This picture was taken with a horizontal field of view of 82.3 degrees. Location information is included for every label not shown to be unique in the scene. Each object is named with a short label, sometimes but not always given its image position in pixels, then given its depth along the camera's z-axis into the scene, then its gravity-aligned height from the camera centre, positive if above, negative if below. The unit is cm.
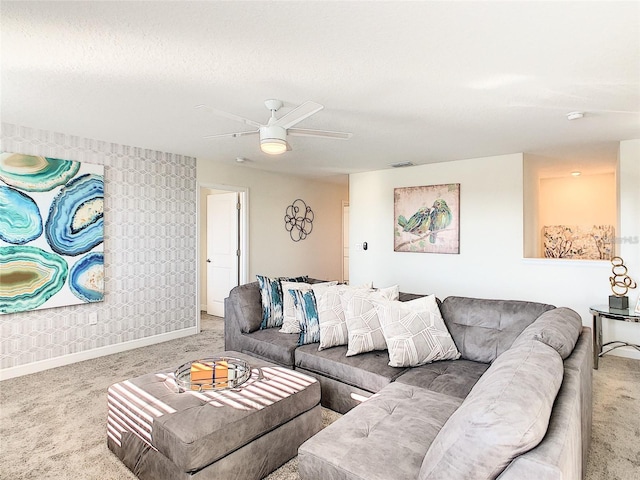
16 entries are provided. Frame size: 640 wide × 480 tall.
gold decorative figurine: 369 -44
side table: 349 -72
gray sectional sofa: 105 -67
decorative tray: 212 -82
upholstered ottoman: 169 -92
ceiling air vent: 524 +115
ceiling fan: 255 +82
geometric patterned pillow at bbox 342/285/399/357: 264 -59
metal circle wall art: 632 +41
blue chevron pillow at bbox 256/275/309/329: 337 -57
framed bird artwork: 507 +36
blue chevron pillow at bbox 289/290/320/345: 298 -61
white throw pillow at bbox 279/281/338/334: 317 -57
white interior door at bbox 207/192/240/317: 565 -8
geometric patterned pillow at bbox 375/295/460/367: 244 -62
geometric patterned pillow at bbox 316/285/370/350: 282 -59
